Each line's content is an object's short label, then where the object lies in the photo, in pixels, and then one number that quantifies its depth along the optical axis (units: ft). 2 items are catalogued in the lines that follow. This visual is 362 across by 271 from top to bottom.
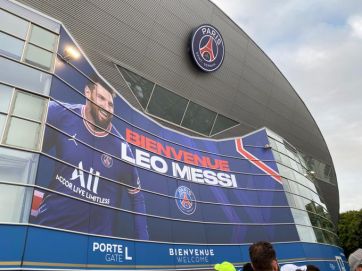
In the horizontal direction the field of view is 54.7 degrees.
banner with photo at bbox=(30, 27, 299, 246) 38.06
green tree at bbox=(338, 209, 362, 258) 153.48
